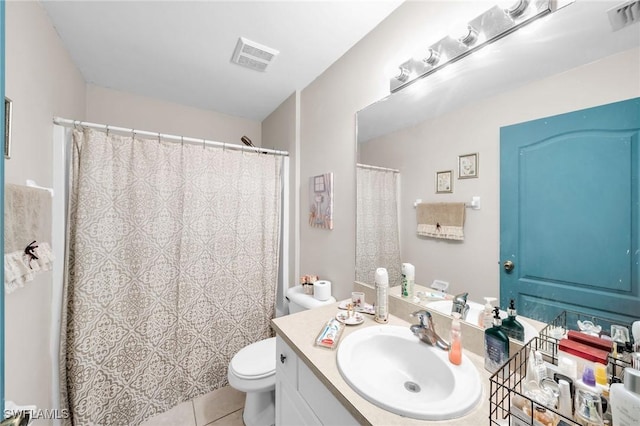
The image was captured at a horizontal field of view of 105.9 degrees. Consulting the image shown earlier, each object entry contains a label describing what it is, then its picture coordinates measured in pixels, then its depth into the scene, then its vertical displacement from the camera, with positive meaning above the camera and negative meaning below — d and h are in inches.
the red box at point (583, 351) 23.1 -13.3
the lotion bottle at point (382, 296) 44.3 -14.9
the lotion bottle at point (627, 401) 16.3 -12.9
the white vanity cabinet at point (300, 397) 29.1 -25.4
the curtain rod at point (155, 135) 54.2 +20.9
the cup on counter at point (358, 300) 49.9 -17.8
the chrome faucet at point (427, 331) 35.1 -17.7
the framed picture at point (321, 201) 66.0 +4.0
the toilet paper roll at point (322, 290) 64.1 -20.2
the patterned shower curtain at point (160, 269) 55.8 -14.9
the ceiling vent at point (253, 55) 58.3 +41.0
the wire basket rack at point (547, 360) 19.4 -15.7
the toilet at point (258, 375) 53.0 -35.6
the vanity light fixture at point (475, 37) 31.2 +26.6
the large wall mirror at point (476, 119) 26.3 +13.8
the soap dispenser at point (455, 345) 31.4 -17.2
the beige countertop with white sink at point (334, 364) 23.8 -19.8
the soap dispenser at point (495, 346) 29.7 -16.3
